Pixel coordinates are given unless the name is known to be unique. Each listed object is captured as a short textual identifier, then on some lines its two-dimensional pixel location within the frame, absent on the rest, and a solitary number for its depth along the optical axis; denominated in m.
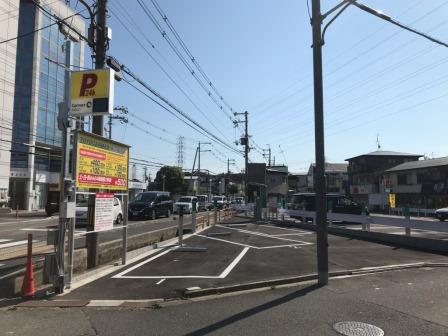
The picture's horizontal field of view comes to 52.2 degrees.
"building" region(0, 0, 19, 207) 41.09
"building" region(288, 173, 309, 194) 103.11
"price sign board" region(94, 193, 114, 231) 10.08
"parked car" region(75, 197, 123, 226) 22.73
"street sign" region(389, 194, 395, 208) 44.88
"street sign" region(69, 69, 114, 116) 9.54
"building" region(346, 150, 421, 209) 71.06
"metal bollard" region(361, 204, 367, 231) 20.33
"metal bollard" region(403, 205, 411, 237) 17.61
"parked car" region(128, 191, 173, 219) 29.94
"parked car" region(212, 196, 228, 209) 61.16
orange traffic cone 7.98
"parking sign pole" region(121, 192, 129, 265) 11.71
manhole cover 6.09
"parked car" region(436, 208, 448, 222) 35.56
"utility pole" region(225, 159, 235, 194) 95.19
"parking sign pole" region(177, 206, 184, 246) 15.70
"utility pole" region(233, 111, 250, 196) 46.72
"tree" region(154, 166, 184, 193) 98.69
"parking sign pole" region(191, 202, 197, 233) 20.79
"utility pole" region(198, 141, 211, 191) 79.58
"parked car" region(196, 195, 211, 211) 53.50
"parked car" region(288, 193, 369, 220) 30.55
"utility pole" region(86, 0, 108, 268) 11.95
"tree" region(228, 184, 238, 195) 125.82
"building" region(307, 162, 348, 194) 90.62
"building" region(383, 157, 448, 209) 54.10
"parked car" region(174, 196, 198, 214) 43.09
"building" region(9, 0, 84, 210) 47.12
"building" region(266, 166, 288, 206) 67.42
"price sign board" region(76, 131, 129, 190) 9.41
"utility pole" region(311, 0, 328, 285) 9.95
